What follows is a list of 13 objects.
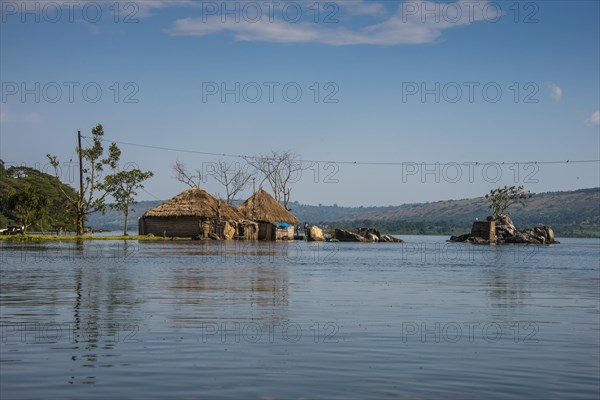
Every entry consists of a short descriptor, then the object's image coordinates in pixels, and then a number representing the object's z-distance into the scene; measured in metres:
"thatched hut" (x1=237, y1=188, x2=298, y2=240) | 96.00
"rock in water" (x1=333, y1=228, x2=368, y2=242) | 102.00
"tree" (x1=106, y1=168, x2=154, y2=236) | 87.42
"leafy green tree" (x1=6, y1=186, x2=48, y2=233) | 71.88
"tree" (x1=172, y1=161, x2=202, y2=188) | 111.38
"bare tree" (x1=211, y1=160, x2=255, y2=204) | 120.88
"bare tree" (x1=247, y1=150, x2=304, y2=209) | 120.06
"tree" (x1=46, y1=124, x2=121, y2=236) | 73.75
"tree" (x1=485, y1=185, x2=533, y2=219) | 124.00
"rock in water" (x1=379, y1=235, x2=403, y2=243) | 106.06
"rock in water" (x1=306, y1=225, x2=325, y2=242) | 97.14
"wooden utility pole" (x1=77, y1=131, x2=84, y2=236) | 73.56
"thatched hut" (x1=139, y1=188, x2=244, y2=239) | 85.62
